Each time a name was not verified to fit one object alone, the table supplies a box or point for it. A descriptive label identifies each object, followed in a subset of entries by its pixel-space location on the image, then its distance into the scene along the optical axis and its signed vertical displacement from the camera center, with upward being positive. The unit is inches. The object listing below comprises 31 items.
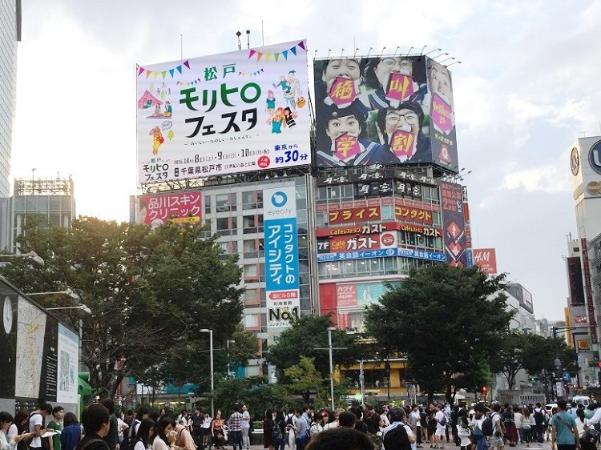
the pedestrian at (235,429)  1022.5 -72.6
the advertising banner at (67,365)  812.0 +16.0
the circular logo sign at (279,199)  2608.3 +569.8
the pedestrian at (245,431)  1034.1 -76.7
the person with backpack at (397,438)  371.2 -33.2
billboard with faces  2628.0 +858.3
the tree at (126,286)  1226.0 +144.5
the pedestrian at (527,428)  1137.7 -94.3
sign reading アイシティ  2459.4 +320.0
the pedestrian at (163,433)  371.9 -27.8
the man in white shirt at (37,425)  482.8 -28.7
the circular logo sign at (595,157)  3292.3 +851.0
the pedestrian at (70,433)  434.0 -29.6
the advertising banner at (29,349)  659.8 +28.1
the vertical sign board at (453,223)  2640.3 +479.7
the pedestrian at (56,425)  531.2 -33.8
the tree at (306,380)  1882.4 -22.6
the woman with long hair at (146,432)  375.2 -26.6
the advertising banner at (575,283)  3240.7 +320.6
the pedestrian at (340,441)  102.3 -9.3
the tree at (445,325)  1584.6 +82.6
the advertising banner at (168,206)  2714.1 +586.0
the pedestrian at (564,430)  511.8 -44.5
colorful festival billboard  2566.4 +854.8
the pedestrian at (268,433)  970.7 -74.9
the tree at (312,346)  2079.2 +65.9
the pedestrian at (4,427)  404.5 -23.3
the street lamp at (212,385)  1356.9 -22.9
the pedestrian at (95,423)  217.5 -12.4
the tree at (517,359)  2625.5 +14.4
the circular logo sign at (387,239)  2513.5 +409.3
